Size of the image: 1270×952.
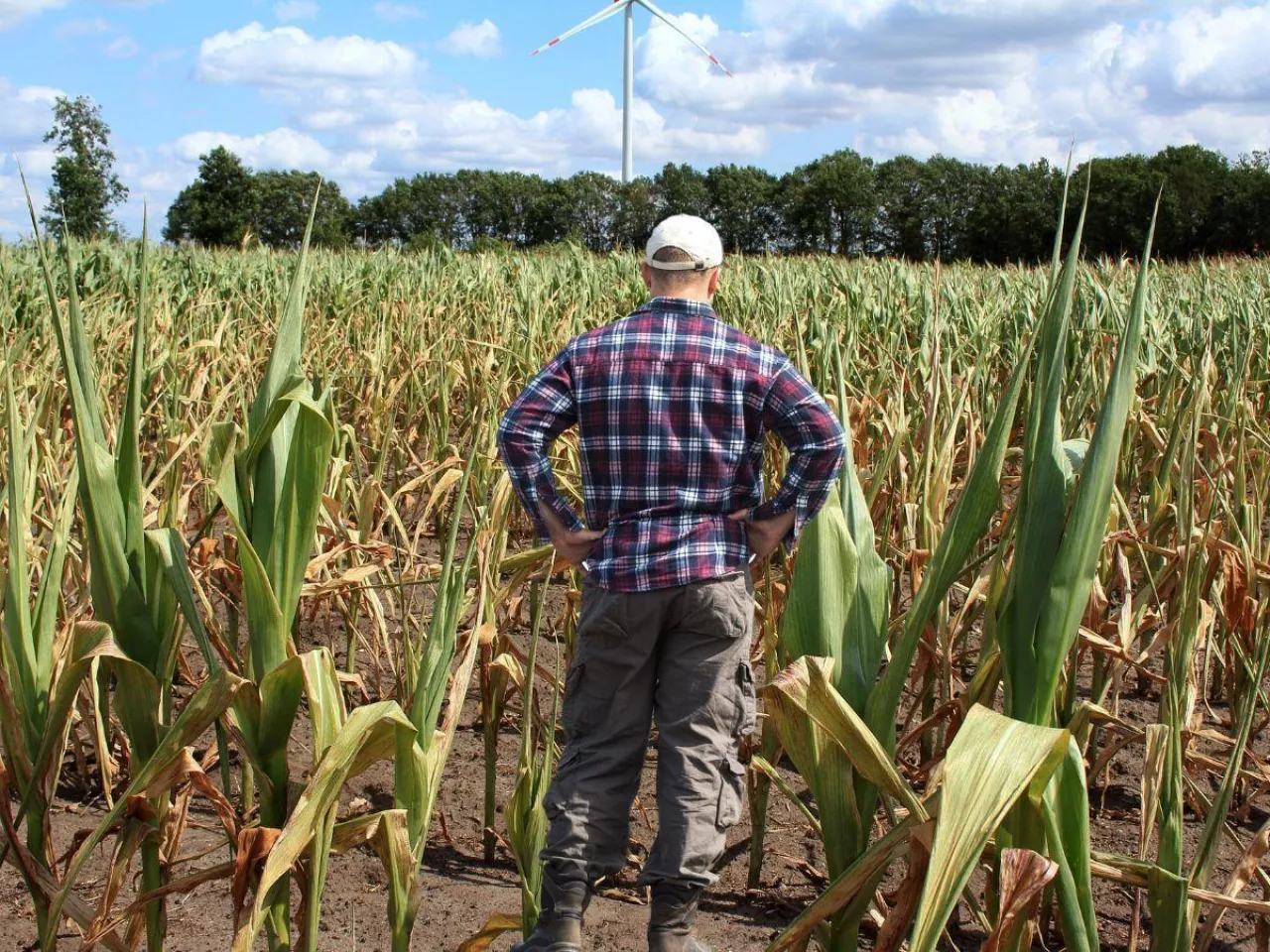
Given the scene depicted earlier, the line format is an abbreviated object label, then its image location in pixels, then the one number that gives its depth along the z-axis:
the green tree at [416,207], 57.66
